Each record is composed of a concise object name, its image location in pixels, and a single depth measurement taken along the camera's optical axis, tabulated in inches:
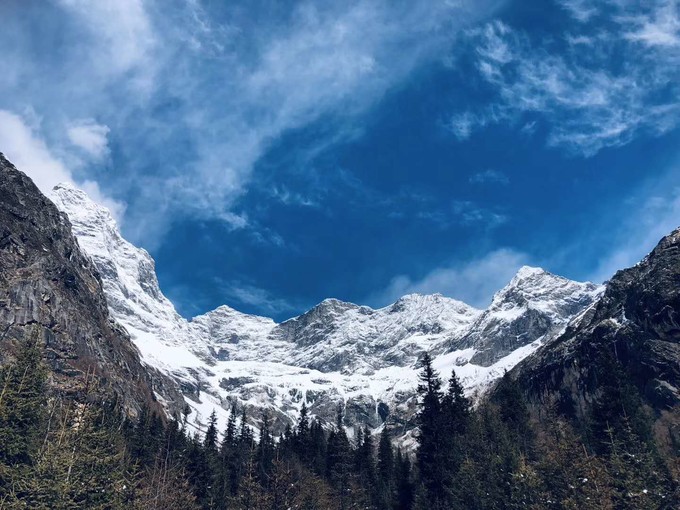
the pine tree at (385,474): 3203.7
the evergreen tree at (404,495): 2620.3
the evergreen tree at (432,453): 2199.8
